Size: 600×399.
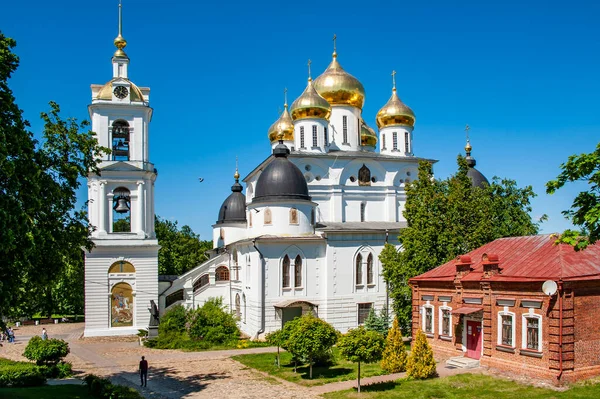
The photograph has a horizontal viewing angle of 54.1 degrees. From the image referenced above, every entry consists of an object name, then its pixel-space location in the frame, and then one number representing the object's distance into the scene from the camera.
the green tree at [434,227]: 26.17
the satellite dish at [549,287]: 17.84
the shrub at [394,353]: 20.80
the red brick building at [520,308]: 18.08
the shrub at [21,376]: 19.18
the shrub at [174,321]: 30.33
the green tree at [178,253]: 52.50
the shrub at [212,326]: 29.83
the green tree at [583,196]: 12.48
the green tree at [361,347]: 19.00
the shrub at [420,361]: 19.61
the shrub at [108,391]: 16.64
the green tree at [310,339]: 20.44
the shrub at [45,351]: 21.48
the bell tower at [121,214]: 31.83
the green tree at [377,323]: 29.50
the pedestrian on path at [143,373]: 19.88
